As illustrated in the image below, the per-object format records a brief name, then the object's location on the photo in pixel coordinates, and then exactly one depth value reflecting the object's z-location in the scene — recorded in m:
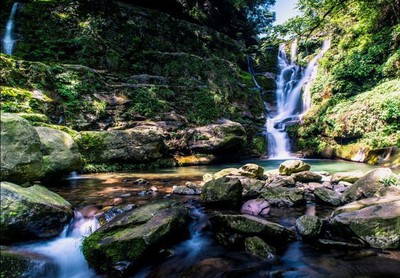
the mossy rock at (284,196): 5.39
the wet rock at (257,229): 3.69
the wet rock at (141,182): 7.51
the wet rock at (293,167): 8.24
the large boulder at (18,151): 4.34
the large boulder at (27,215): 3.42
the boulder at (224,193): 5.21
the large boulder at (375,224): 3.38
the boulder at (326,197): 5.32
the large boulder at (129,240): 3.25
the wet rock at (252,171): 7.80
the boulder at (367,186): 5.07
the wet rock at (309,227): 3.78
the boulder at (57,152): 6.95
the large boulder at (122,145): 10.20
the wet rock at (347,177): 7.10
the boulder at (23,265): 2.97
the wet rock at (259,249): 3.42
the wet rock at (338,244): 3.45
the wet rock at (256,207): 4.95
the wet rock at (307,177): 7.35
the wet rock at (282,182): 6.66
